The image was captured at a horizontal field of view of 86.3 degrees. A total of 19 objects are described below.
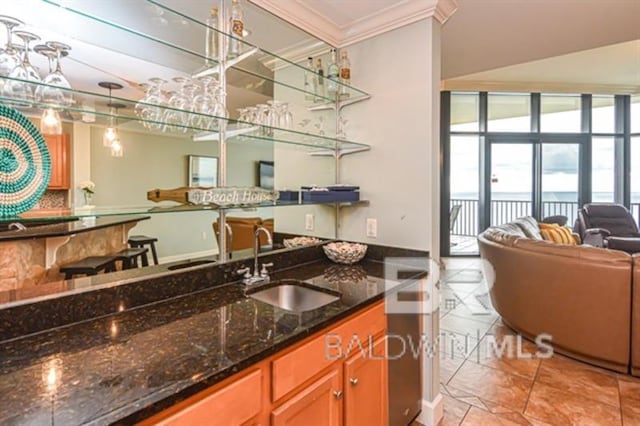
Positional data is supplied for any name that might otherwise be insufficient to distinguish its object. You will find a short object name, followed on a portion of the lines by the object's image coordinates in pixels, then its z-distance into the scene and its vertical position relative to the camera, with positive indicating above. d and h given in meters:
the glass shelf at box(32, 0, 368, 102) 1.39 +0.79
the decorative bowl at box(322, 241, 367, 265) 2.13 -0.28
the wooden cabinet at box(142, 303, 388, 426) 0.91 -0.59
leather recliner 5.36 -0.19
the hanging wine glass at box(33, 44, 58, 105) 1.12 +0.38
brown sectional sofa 2.38 -0.68
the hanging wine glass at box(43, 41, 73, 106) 1.19 +0.48
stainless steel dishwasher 1.71 -0.86
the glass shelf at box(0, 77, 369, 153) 1.20 +0.39
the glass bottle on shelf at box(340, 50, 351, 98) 2.31 +0.91
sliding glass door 6.40 +0.67
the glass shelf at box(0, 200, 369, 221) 1.12 -0.02
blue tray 2.07 +0.07
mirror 1.34 +0.40
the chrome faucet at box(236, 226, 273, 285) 1.74 -0.34
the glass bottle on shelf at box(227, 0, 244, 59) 1.79 +0.95
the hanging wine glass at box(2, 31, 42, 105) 1.06 +0.43
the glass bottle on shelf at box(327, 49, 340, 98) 2.29 +0.89
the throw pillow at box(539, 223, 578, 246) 4.25 -0.32
